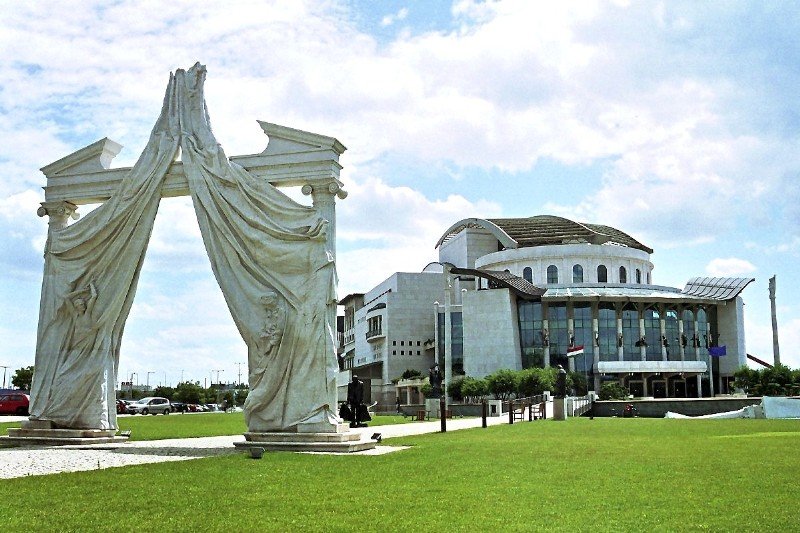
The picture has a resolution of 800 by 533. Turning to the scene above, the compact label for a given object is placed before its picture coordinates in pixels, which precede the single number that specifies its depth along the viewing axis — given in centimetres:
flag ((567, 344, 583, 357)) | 6153
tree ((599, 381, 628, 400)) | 5991
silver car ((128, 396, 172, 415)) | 5368
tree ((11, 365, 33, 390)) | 8106
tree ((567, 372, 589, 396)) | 7160
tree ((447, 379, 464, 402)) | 7012
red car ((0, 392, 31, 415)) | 4375
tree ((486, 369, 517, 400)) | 6325
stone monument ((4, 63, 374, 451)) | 1703
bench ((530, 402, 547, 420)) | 4069
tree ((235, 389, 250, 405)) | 10385
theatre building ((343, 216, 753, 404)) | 7831
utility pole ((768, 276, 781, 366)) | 7425
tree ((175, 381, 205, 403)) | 9912
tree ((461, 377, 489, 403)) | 6662
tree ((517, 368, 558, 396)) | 6148
